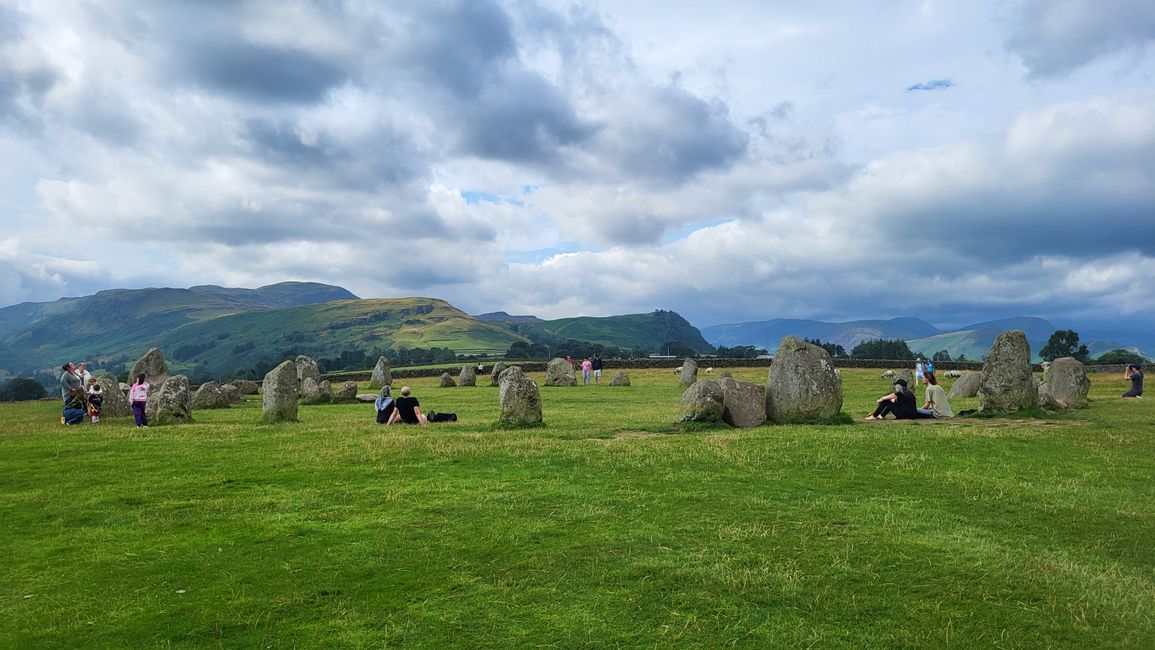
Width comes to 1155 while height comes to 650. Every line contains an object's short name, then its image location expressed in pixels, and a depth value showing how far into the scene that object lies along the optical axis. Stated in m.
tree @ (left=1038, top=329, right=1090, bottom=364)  91.12
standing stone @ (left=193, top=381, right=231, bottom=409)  32.94
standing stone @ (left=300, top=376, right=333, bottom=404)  35.22
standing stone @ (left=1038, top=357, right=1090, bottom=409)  26.30
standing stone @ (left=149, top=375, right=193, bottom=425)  23.67
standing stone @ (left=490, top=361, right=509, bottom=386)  50.67
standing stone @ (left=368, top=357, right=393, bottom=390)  50.72
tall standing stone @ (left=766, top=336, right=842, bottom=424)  20.98
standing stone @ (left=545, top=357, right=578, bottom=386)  46.83
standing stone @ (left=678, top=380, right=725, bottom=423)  20.44
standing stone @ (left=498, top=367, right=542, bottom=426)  20.81
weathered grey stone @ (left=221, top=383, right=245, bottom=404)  35.84
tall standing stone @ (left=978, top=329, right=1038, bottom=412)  21.94
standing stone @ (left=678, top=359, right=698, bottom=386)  49.30
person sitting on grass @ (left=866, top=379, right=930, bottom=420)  21.83
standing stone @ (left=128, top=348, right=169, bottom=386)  33.77
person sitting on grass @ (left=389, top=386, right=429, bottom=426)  22.86
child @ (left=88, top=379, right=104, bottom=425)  24.94
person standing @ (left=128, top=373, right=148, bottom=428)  22.59
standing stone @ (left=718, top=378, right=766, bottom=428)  20.94
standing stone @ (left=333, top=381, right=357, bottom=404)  36.22
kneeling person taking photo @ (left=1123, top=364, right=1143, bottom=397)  30.39
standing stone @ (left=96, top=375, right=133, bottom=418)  27.94
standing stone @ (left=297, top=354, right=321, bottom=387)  38.16
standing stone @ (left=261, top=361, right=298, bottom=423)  23.36
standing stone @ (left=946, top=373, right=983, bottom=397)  34.88
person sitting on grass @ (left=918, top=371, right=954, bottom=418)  22.16
